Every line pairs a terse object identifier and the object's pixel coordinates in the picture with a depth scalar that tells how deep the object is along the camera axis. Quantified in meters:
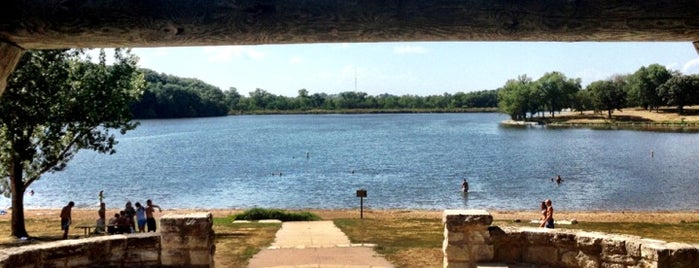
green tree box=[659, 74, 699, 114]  122.69
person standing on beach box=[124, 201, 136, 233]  20.33
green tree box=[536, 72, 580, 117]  150.12
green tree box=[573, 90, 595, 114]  148.82
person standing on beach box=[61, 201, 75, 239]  21.57
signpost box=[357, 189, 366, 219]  26.88
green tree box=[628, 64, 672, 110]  134.12
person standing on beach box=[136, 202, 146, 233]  21.35
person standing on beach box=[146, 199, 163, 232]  21.12
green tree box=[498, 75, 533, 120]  151.25
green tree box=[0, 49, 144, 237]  21.25
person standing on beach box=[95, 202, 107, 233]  20.70
